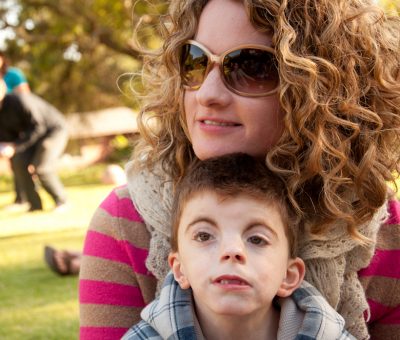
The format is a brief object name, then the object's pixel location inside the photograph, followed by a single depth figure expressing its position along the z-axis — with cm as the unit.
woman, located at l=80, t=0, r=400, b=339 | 178
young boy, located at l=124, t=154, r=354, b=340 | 161
